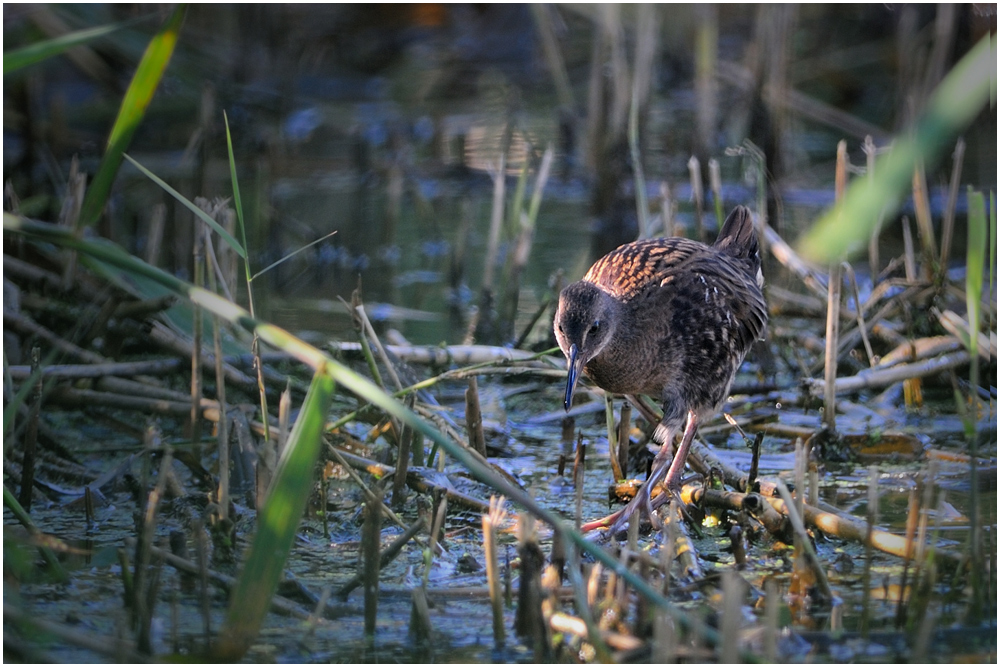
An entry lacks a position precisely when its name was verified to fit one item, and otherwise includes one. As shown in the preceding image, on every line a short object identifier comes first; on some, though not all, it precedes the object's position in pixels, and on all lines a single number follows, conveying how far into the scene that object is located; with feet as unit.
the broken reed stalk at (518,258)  35.08
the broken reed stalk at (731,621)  14.35
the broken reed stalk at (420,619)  17.40
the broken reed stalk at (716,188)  32.53
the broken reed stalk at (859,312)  29.99
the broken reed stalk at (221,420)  20.90
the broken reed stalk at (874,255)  33.45
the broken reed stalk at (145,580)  16.58
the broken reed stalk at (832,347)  27.48
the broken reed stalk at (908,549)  17.92
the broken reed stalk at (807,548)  18.38
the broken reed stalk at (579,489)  18.40
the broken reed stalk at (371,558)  17.51
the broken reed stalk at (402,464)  22.56
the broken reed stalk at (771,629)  14.83
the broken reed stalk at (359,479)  20.32
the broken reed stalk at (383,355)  24.61
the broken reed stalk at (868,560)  17.31
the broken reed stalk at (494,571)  17.08
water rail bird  24.06
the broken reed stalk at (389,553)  18.60
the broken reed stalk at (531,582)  16.75
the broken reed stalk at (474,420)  25.43
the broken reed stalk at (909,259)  31.83
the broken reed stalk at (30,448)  22.58
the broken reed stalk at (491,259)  36.96
